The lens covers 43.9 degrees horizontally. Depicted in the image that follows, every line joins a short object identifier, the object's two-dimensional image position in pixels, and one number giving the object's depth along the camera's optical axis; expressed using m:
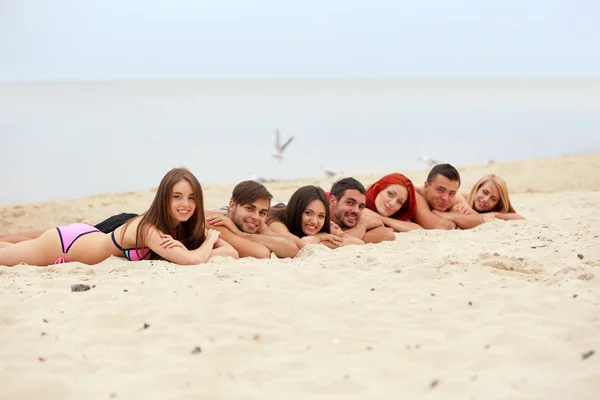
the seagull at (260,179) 15.30
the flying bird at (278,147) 16.17
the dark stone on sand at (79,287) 4.68
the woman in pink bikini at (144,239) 5.75
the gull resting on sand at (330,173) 16.14
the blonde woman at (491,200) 8.68
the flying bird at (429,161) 17.58
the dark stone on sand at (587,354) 3.40
